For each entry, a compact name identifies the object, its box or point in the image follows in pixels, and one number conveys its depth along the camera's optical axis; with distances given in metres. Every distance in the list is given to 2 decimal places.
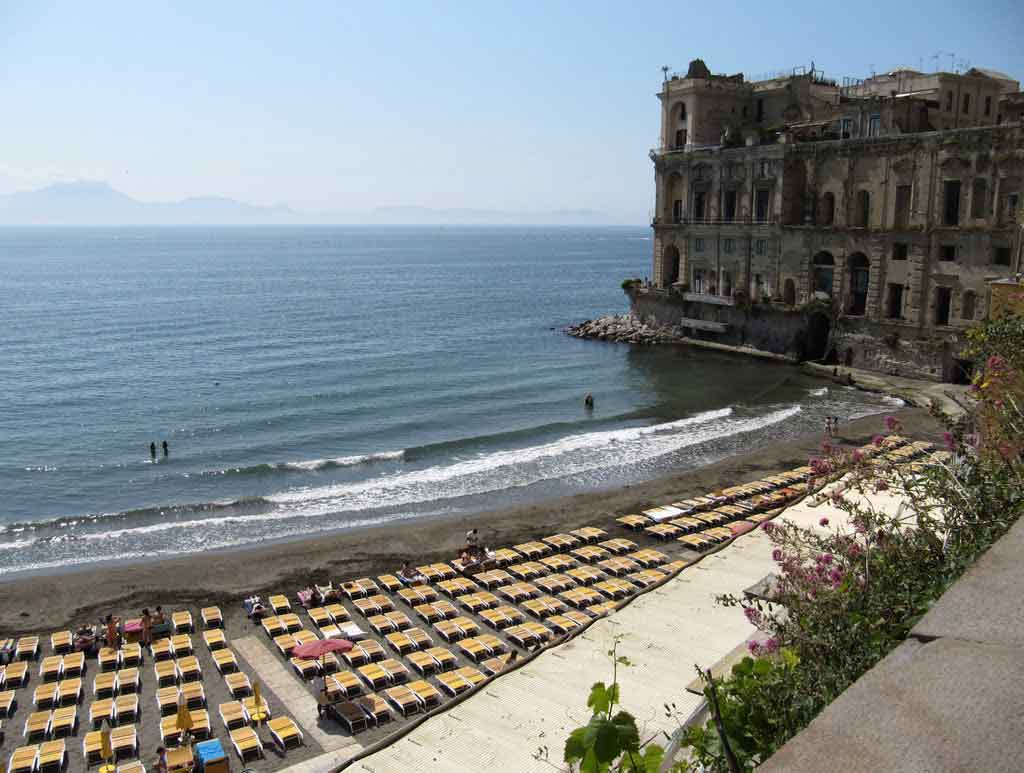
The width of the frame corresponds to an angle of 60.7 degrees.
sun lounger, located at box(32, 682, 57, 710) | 22.78
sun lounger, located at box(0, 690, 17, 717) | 22.45
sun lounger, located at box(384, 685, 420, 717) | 21.88
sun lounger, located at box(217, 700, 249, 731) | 21.28
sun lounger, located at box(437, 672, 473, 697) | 22.56
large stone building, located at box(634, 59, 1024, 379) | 57.25
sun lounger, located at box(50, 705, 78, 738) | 21.39
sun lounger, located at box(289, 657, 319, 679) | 23.88
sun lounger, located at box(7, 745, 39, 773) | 19.52
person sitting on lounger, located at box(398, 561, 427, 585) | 30.30
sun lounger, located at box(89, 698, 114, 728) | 21.81
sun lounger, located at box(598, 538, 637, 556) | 32.25
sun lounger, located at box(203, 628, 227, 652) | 25.83
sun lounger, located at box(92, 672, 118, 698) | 23.28
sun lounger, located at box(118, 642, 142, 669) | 24.89
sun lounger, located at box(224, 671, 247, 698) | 23.03
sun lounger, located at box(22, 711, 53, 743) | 21.27
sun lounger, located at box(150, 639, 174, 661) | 25.36
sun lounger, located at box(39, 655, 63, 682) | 24.20
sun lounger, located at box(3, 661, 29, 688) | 23.98
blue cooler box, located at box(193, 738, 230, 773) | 19.33
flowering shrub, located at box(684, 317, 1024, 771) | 6.69
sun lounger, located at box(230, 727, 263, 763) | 20.12
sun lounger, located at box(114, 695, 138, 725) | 21.92
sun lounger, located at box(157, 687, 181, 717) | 22.17
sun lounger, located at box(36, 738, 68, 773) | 19.89
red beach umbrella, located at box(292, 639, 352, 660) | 22.58
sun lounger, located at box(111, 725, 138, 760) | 20.47
